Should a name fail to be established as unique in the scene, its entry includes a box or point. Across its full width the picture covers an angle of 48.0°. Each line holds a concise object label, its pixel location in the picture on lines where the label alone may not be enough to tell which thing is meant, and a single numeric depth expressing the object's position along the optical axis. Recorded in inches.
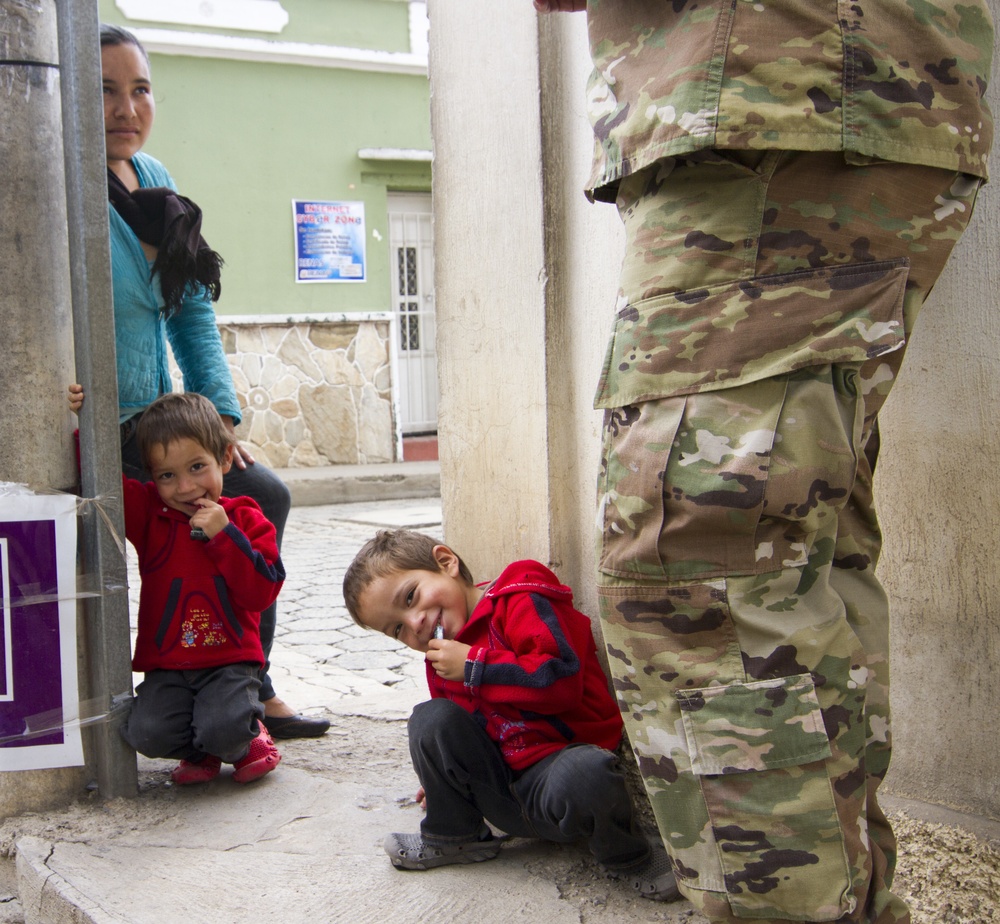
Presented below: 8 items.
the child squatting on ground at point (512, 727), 75.1
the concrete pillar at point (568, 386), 75.7
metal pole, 90.9
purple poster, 89.0
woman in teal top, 105.1
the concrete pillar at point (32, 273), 89.4
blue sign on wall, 398.0
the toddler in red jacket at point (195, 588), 97.3
